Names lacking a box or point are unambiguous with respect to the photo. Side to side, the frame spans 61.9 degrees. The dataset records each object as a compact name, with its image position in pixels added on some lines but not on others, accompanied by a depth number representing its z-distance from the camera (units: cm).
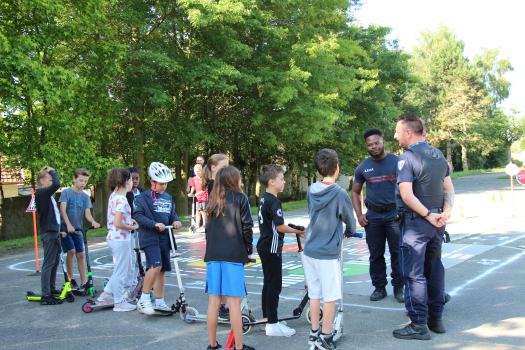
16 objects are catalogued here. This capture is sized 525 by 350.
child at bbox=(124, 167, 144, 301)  589
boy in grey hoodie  402
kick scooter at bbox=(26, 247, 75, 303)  615
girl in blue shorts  394
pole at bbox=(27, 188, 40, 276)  824
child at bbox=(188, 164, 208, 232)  1180
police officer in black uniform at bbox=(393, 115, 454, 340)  432
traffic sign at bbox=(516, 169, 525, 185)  1399
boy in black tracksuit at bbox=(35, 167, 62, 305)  607
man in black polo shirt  561
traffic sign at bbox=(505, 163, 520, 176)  1592
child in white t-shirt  552
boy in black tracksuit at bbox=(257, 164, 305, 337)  443
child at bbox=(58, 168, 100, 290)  645
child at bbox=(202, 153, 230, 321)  550
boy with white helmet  511
